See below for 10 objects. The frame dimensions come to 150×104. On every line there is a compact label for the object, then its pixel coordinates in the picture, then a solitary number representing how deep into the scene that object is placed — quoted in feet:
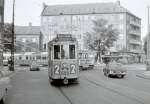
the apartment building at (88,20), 322.96
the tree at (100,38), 259.19
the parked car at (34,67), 150.15
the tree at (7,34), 252.30
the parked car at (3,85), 32.01
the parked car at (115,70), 92.17
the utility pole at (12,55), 129.82
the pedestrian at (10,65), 131.85
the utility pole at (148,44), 124.05
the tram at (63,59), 60.59
